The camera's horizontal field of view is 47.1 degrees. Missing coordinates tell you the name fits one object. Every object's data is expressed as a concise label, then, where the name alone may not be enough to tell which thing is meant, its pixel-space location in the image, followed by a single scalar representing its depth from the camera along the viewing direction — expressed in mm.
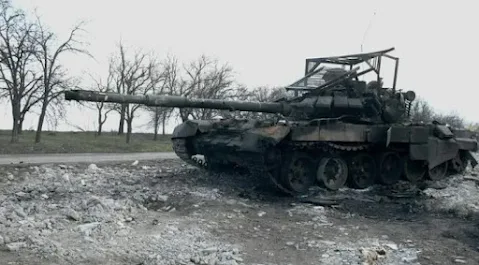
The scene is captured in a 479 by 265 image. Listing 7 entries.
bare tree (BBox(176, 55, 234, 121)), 36906
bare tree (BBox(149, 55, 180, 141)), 37469
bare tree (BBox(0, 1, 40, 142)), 21703
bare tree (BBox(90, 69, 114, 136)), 35884
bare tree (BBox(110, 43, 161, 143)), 35031
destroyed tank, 11008
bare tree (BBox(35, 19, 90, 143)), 23531
